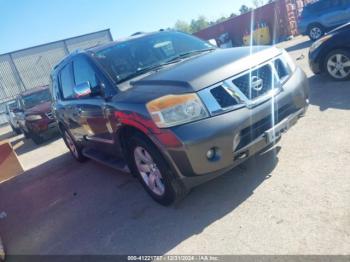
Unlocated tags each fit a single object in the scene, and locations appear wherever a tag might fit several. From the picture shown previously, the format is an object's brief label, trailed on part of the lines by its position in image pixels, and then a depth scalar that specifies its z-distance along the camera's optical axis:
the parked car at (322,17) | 13.48
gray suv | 2.92
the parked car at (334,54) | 6.07
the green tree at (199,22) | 109.60
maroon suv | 9.88
